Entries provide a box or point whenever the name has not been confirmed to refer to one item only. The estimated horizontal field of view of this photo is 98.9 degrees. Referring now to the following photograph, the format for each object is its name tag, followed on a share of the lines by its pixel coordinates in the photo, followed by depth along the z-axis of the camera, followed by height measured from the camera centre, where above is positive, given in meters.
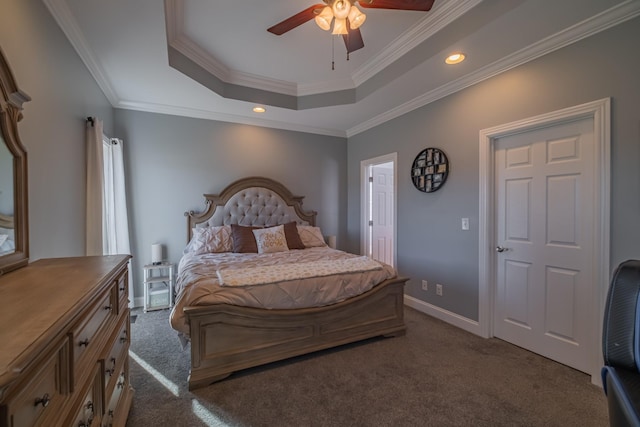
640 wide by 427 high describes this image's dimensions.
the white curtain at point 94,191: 2.31 +0.18
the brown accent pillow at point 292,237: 3.69 -0.37
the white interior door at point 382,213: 4.67 -0.07
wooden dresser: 0.60 -0.38
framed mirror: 1.19 +0.15
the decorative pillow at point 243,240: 3.39 -0.37
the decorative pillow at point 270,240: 3.41 -0.38
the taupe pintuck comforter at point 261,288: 1.96 -0.62
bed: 1.94 -0.83
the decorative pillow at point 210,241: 3.36 -0.38
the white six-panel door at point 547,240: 2.10 -0.28
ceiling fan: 1.73 +1.29
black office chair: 0.95 -0.50
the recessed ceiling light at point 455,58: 2.36 +1.32
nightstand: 3.35 -0.97
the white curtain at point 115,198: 2.97 +0.15
